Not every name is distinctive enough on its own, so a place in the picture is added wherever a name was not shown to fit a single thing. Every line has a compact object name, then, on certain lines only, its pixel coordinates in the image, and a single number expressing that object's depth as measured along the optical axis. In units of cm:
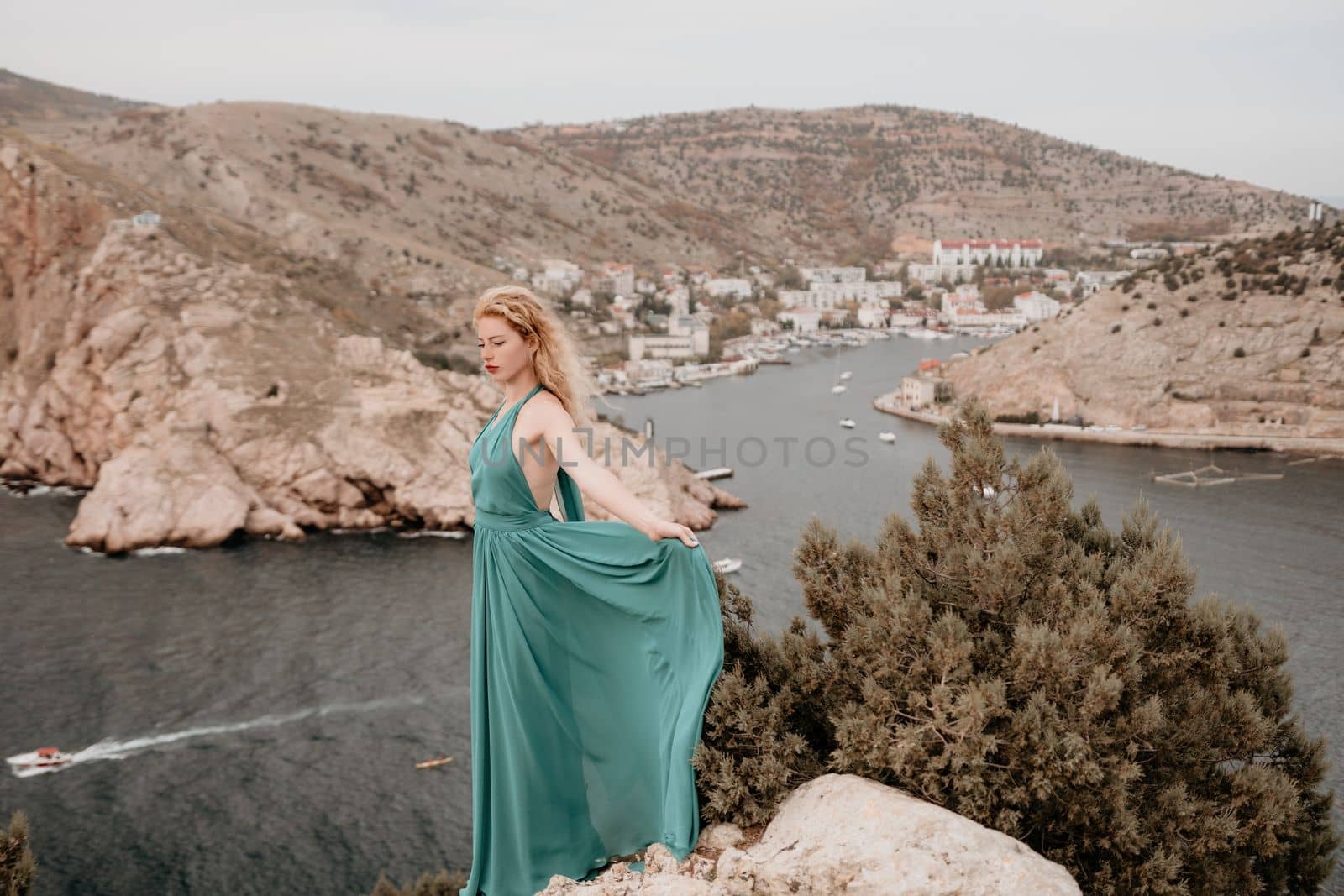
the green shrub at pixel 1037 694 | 341
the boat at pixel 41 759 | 1667
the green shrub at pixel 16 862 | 627
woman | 344
